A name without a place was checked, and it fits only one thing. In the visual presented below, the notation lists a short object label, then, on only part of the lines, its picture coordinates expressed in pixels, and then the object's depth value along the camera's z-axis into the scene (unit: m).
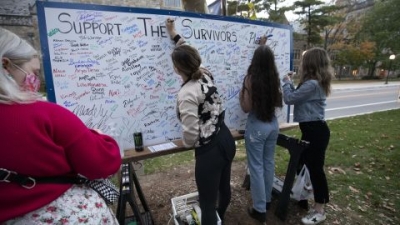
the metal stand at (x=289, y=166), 2.73
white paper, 2.48
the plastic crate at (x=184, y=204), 2.68
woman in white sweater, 1.95
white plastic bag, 3.01
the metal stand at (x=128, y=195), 2.08
